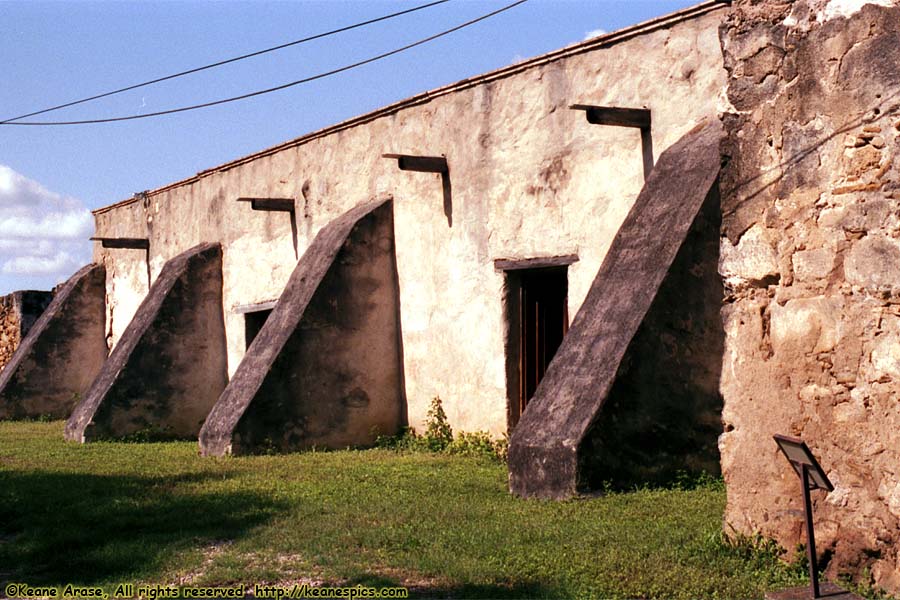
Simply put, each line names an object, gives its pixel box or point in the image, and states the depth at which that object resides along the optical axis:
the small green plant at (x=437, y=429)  10.73
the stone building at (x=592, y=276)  4.77
